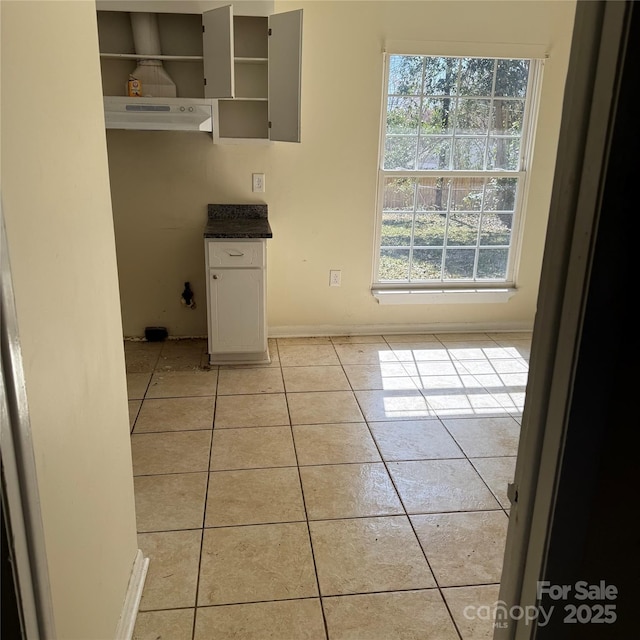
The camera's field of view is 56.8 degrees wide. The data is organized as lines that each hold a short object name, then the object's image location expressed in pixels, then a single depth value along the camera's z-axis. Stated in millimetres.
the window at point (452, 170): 4035
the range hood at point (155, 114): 3365
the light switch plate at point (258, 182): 3998
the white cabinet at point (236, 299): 3613
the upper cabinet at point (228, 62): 3422
